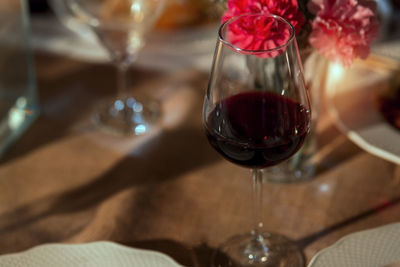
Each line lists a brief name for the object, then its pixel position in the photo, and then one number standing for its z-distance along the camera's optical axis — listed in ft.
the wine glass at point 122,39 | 3.09
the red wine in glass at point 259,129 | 2.38
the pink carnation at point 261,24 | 2.39
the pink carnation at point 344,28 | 2.49
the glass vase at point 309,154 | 2.81
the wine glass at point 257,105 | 2.38
